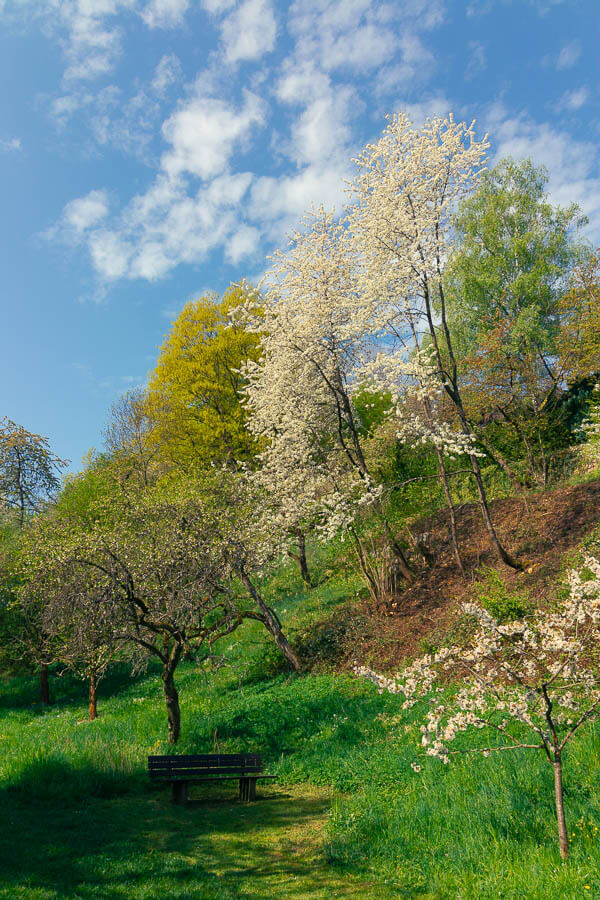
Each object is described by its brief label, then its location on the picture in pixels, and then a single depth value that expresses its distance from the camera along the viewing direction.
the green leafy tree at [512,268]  25.34
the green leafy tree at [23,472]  28.58
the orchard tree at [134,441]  25.95
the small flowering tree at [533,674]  4.75
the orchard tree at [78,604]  9.79
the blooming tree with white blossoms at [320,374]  14.62
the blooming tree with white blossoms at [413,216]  13.24
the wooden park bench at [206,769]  8.47
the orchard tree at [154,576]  10.07
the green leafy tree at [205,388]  21.80
